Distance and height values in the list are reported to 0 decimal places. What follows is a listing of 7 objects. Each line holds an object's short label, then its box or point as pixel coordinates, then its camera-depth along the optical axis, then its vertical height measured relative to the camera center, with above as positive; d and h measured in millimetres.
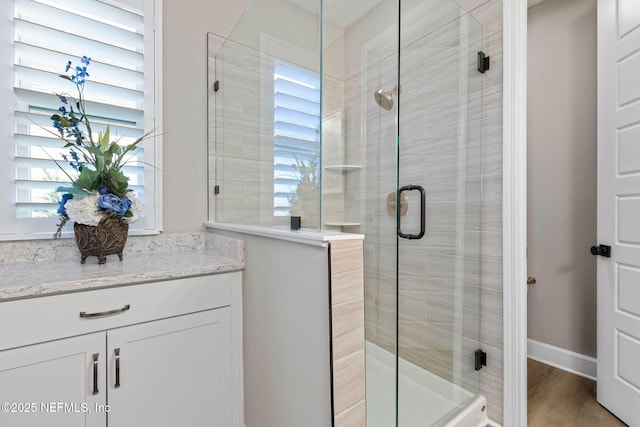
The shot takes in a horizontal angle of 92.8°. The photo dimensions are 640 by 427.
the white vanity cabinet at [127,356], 1001 -547
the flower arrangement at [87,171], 1327 +184
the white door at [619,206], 1488 +41
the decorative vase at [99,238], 1357 -118
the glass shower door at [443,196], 1408 +82
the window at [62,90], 1391 +606
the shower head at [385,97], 1401 +550
